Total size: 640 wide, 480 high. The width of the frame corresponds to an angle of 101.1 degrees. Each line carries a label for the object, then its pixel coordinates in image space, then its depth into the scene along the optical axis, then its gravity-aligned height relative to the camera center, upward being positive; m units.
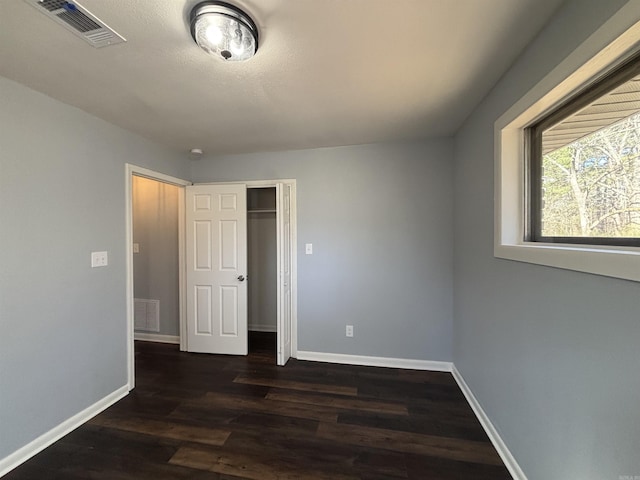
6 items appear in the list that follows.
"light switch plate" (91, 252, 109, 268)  2.14 -0.15
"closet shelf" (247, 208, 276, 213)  3.92 +0.44
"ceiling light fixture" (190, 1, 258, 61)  1.12 +0.97
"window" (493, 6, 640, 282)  0.92 +0.38
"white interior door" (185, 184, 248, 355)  3.15 -0.34
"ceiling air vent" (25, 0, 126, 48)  1.12 +1.01
